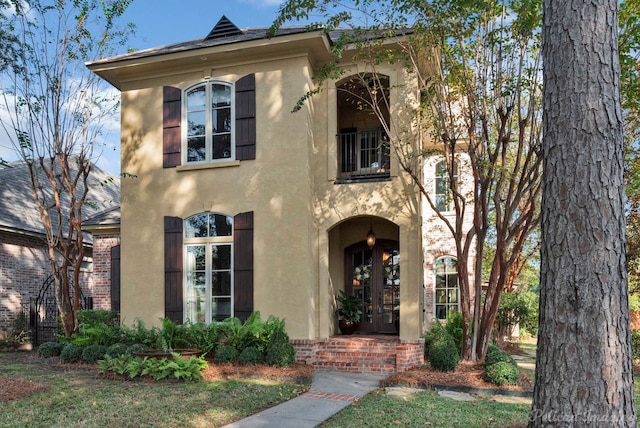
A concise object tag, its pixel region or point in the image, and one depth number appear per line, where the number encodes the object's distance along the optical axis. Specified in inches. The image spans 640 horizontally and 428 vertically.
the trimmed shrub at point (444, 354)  367.2
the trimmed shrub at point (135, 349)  381.4
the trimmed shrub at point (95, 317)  458.9
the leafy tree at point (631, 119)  343.0
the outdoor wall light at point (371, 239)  467.2
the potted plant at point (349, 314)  465.1
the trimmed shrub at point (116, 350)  390.9
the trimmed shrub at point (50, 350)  438.3
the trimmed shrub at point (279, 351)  371.2
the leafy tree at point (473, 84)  362.0
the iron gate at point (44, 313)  573.9
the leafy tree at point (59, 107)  482.9
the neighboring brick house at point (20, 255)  567.5
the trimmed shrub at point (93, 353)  403.9
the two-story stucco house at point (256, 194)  411.8
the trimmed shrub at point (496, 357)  345.7
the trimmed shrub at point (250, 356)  372.5
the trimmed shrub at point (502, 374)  333.1
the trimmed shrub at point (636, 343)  448.8
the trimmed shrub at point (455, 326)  431.2
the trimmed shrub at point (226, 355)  377.4
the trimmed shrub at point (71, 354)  409.7
